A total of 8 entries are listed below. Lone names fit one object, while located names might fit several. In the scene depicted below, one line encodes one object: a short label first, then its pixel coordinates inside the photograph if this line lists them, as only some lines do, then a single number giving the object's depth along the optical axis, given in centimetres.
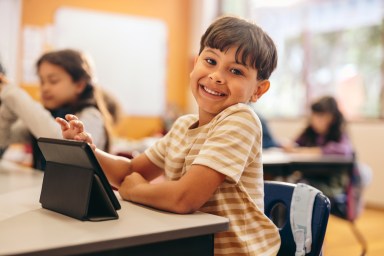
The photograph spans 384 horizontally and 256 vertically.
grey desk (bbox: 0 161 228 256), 86
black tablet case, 104
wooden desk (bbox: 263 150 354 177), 316
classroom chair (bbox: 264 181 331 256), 133
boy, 114
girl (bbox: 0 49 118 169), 219
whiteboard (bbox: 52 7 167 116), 646
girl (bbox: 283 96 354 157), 380
